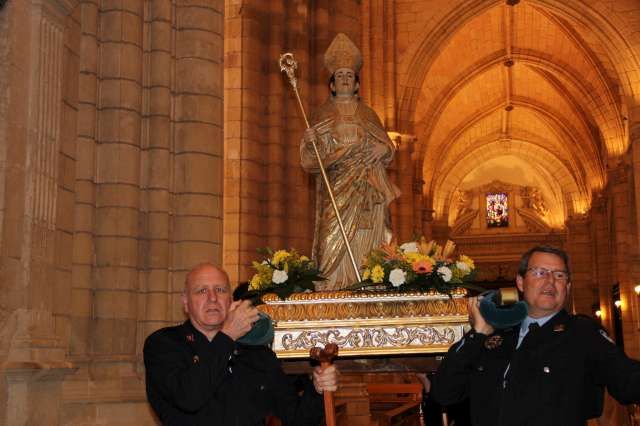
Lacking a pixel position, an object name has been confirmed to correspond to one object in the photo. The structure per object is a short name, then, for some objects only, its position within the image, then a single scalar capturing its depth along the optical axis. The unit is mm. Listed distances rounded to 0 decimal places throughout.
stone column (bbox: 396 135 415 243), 22047
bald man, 3439
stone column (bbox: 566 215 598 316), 33194
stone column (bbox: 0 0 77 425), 6312
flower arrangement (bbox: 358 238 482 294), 5434
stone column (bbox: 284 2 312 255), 14078
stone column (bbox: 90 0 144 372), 8203
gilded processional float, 5094
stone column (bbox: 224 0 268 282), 13250
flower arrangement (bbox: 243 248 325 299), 5617
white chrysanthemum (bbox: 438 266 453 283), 5410
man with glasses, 3486
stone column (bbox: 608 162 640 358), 22844
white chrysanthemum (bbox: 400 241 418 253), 5918
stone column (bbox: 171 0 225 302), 9039
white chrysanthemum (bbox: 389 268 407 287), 5416
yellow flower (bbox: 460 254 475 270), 5703
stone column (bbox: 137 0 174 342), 8734
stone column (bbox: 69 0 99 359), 8039
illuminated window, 39156
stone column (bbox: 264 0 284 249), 13789
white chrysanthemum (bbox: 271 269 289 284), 5609
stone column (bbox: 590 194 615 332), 29375
